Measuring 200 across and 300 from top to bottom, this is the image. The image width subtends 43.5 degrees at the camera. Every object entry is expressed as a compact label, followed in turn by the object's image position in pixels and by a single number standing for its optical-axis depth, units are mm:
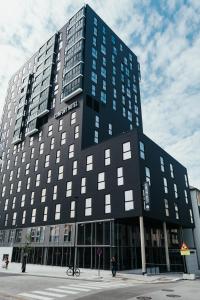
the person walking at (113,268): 28578
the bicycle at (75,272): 29738
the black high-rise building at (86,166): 36031
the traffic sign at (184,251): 25855
